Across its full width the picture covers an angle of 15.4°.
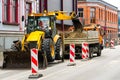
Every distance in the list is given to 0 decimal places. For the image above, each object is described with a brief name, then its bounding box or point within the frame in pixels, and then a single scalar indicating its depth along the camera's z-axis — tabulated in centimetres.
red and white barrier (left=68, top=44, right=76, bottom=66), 2314
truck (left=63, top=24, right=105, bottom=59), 2897
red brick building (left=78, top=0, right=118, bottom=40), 7638
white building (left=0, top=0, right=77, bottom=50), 3087
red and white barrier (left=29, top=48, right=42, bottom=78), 1717
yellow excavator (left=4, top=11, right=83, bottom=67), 2150
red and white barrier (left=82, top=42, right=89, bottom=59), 2660
